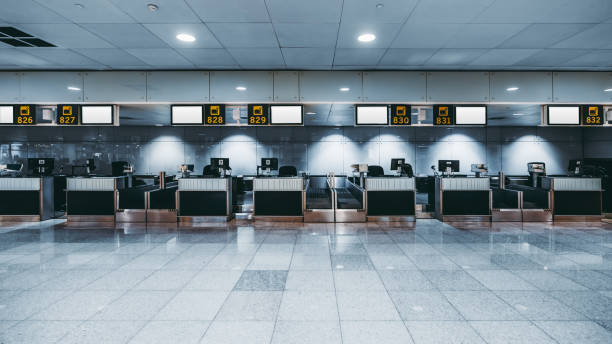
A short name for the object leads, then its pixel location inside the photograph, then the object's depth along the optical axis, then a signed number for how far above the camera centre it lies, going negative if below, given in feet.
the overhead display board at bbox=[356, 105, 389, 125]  24.03 +4.18
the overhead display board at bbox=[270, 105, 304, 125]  23.77 +4.34
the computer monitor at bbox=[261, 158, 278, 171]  30.04 +0.53
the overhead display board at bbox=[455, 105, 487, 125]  23.94 +4.16
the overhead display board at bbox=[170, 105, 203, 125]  23.75 +4.34
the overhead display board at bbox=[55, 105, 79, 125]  23.40 +4.35
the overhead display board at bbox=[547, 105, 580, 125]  23.86 +4.02
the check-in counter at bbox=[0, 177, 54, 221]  25.11 -2.22
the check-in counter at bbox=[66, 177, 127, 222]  24.80 -2.50
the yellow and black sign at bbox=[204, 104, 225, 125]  23.56 +4.27
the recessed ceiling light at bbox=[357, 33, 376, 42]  17.24 +7.47
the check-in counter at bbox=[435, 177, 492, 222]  24.97 -2.47
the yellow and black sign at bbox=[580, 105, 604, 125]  23.79 +3.98
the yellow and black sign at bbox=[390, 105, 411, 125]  23.76 +4.11
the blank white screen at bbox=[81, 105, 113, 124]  23.84 +4.40
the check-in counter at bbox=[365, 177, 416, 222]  24.90 -2.64
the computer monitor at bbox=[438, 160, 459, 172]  28.30 +0.26
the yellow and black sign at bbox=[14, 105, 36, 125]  23.45 +4.38
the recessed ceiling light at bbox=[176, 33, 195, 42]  17.15 +7.53
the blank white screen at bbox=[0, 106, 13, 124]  23.52 +4.41
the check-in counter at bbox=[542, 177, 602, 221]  24.85 -2.47
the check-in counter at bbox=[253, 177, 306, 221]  24.93 -2.47
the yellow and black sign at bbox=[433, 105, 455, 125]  23.91 +4.17
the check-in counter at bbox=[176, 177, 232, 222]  24.80 -2.38
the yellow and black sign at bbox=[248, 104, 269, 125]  23.63 +4.26
